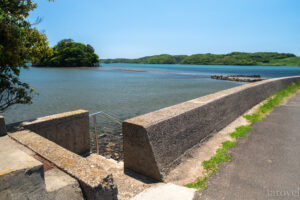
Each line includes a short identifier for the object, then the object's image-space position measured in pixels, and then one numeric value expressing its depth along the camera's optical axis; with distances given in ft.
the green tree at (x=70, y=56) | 344.28
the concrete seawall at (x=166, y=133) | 10.82
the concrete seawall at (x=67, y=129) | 13.70
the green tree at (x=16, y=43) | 11.57
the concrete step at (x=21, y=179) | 5.71
